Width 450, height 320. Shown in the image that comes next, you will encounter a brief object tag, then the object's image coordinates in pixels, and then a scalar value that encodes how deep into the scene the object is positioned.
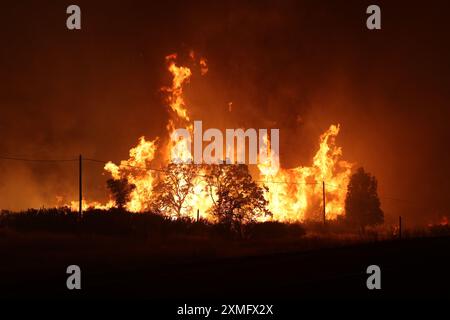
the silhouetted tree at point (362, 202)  58.69
